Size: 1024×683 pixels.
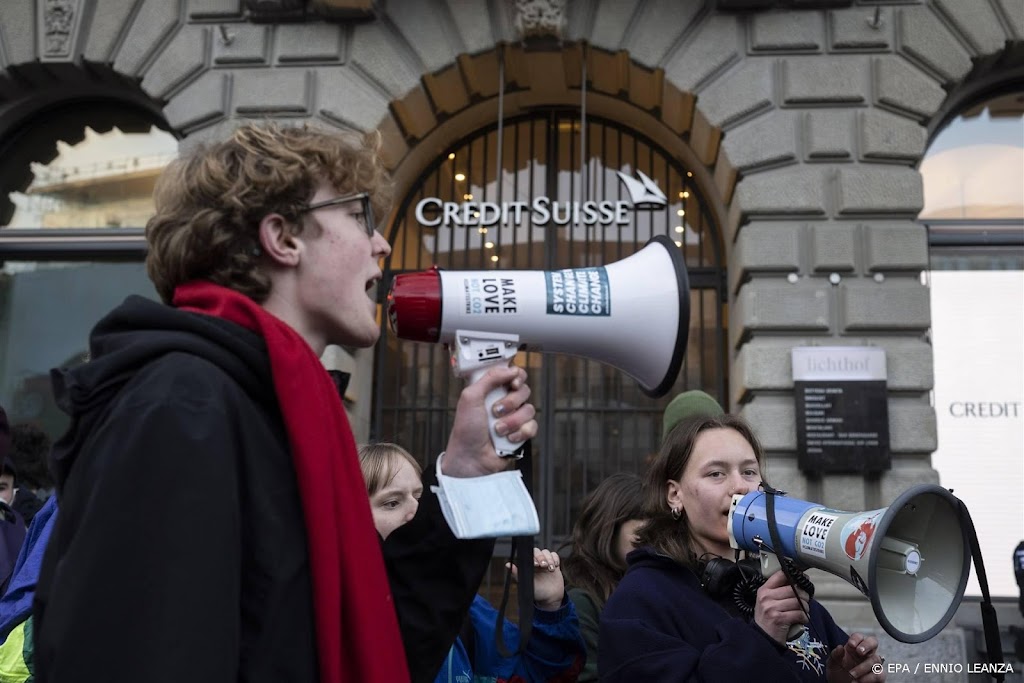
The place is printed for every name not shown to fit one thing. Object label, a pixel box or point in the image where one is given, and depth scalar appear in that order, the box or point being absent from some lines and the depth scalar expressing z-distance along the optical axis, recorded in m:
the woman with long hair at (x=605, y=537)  3.41
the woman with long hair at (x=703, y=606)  2.21
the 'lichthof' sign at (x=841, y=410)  6.07
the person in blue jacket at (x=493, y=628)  2.74
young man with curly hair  1.19
